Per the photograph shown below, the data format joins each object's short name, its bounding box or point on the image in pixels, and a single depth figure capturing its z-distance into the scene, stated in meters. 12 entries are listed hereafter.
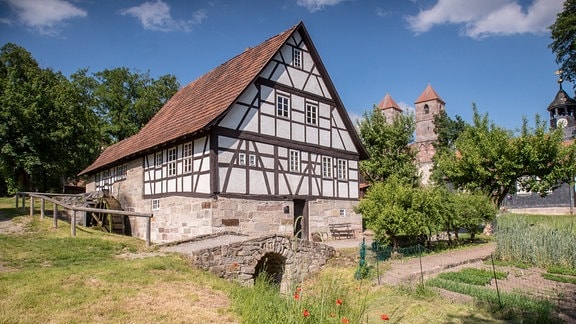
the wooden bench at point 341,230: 20.34
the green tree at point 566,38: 27.64
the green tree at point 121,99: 36.47
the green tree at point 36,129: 19.91
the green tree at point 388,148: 27.58
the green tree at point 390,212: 13.97
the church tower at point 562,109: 43.22
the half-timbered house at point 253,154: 16.25
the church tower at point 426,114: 57.28
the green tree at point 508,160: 19.58
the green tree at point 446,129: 37.25
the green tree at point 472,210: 17.08
